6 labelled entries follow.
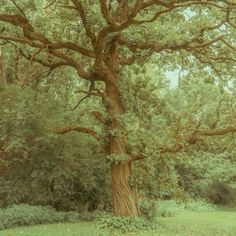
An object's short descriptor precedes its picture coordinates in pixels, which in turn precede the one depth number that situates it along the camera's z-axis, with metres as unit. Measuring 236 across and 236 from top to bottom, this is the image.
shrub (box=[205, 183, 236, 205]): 36.56
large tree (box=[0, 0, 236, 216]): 15.22
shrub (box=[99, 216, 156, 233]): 15.87
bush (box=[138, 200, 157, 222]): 18.03
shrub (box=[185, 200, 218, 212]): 31.89
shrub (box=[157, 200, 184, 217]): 25.88
